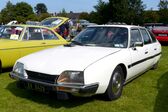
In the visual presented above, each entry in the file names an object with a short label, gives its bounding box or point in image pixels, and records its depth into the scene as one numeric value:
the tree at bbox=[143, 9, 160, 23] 48.42
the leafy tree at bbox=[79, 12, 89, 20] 74.54
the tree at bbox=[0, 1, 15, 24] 66.38
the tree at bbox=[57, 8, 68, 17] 64.26
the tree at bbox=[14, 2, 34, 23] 83.91
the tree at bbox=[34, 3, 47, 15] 128.50
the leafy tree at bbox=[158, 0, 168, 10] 37.16
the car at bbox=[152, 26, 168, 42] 17.23
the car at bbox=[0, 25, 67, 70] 7.96
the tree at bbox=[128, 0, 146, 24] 33.84
